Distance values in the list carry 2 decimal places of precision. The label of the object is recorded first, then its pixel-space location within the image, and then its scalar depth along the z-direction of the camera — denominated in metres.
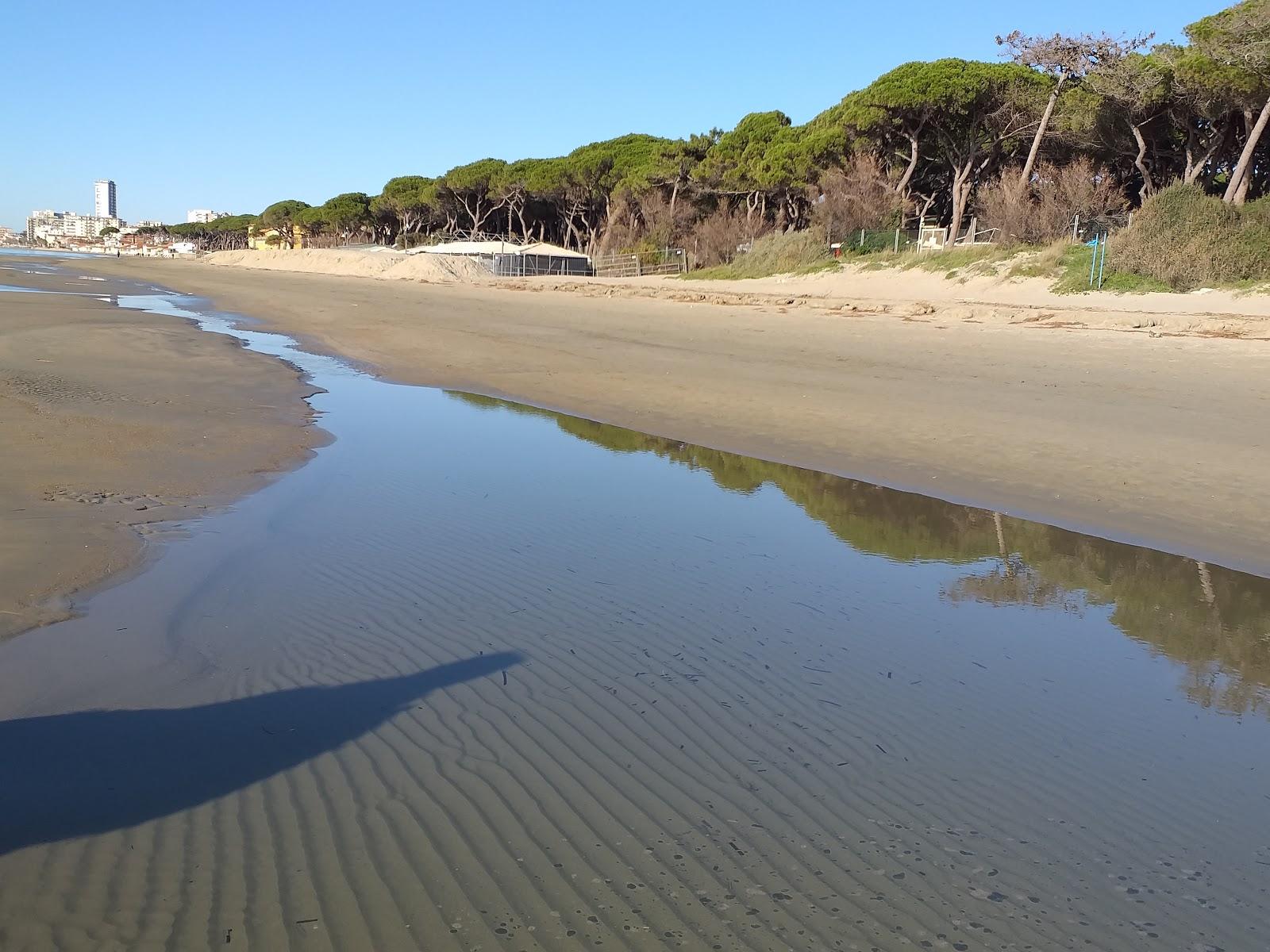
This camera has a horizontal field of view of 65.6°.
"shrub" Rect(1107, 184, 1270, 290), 19.88
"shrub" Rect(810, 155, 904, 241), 34.59
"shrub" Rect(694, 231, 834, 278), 32.59
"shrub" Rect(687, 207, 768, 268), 40.62
